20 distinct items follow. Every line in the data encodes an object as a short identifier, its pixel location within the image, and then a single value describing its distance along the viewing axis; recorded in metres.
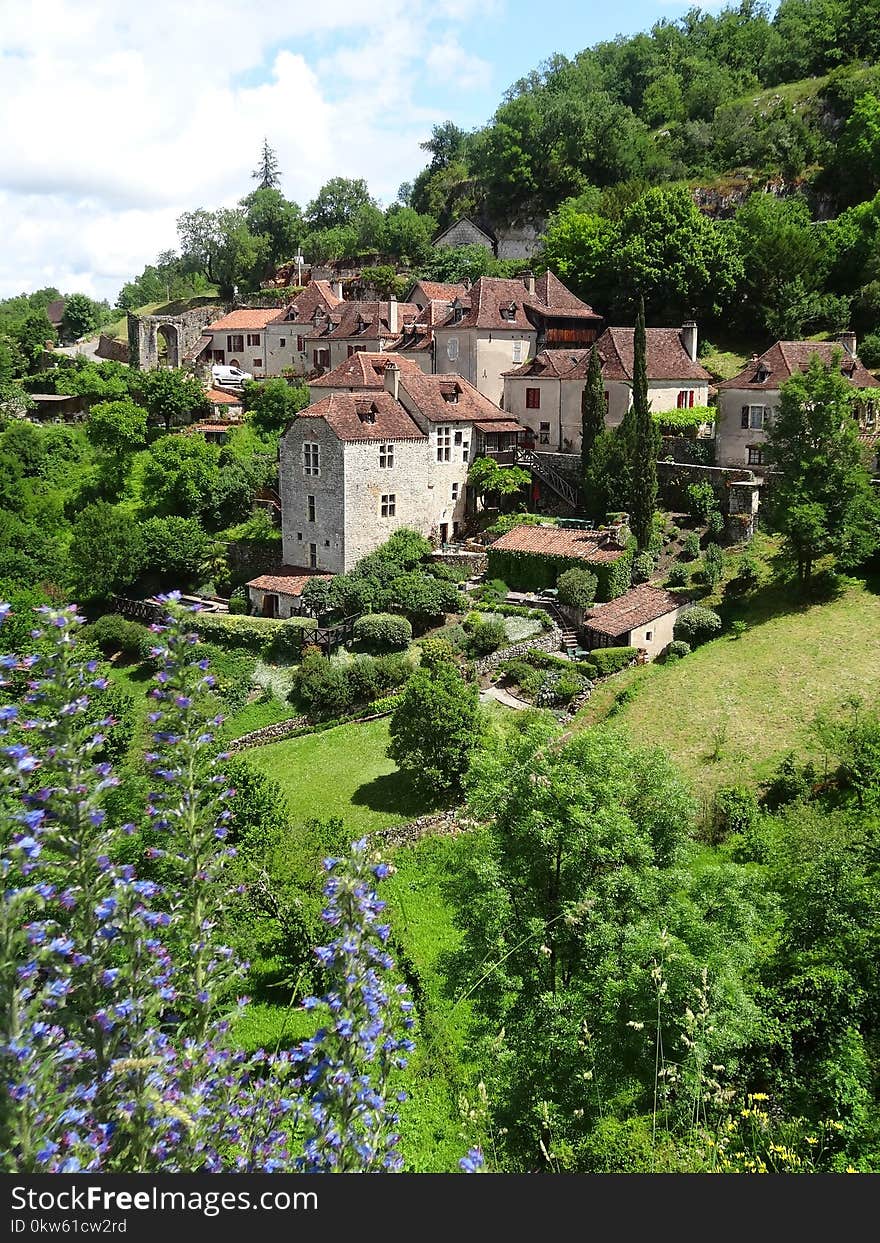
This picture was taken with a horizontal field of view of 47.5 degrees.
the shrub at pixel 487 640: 44.81
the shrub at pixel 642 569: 47.81
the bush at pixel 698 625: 41.78
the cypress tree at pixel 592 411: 53.15
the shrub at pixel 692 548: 48.56
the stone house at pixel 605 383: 57.88
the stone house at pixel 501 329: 62.03
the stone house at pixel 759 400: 51.88
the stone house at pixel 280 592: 51.44
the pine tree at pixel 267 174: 135.38
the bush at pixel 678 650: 41.44
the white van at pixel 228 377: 77.81
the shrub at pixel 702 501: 50.62
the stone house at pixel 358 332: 68.00
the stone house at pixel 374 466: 51.56
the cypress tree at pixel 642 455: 48.72
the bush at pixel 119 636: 51.81
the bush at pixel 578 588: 46.00
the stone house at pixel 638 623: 42.50
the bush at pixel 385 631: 46.81
